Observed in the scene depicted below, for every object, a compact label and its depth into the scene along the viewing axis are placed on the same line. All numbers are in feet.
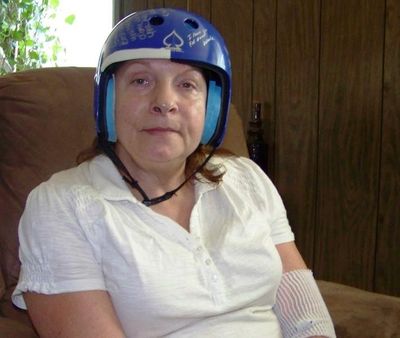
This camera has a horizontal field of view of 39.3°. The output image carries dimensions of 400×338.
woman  2.84
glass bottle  6.67
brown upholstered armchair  3.49
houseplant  7.11
